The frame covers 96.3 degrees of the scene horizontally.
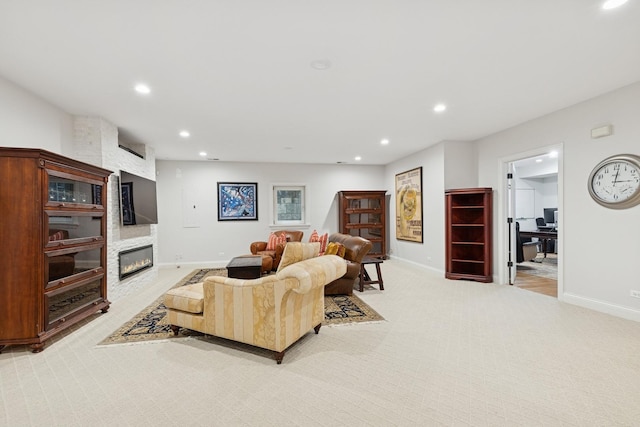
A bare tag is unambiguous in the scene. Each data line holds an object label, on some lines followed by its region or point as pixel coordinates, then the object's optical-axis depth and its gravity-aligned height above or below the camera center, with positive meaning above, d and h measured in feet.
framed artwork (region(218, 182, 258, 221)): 24.54 +0.95
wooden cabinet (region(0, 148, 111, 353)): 8.70 -1.04
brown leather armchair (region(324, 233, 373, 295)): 14.43 -2.73
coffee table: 13.91 -2.84
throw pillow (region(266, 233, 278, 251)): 22.61 -2.46
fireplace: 14.85 -2.67
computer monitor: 28.81 -0.66
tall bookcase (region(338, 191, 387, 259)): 25.17 -0.43
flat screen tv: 15.19 +0.75
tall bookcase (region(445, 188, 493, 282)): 17.13 -1.49
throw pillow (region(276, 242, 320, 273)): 9.07 -1.35
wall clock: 10.71 +1.07
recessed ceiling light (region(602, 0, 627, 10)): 6.49 +4.70
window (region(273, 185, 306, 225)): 25.64 +0.68
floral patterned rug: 9.80 -4.25
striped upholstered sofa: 7.93 -2.87
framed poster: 21.66 +0.43
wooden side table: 15.34 -3.38
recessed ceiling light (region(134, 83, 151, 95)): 10.42 +4.64
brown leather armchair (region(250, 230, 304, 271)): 19.39 -2.63
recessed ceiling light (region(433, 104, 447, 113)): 12.67 +4.65
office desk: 20.93 -1.87
